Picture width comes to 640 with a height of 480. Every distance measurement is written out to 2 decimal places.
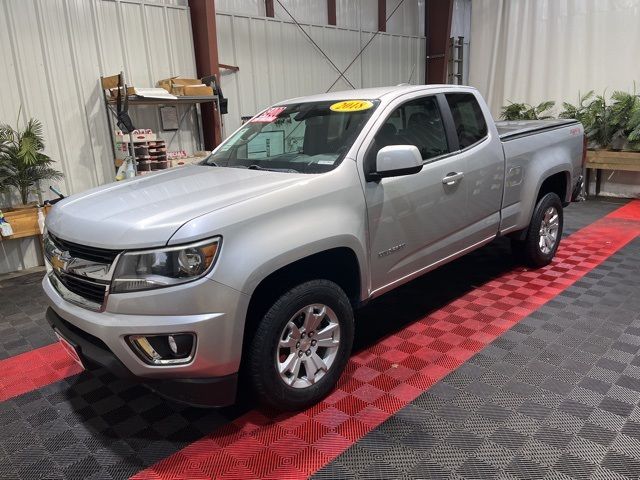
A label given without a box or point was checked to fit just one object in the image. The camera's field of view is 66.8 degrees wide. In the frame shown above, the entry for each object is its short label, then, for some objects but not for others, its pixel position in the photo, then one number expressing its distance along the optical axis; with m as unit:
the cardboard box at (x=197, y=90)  6.32
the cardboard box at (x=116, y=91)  5.81
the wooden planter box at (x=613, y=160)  7.77
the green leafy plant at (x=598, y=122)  8.12
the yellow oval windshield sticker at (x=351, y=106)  3.06
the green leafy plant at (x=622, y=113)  7.77
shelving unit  6.02
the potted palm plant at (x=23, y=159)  5.41
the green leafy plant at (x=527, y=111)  8.97
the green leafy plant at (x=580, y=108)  8.32
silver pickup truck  2.06
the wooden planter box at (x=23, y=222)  5.45
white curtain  8.12
